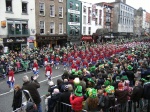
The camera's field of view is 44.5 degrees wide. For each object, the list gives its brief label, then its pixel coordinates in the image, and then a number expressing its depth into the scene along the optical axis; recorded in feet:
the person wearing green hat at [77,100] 19.39
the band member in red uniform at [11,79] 37.27
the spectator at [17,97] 22.53
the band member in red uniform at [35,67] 47.42
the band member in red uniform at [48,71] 43.34
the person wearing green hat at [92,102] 18.48
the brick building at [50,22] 92.22
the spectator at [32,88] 22.52
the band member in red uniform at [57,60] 62.85
